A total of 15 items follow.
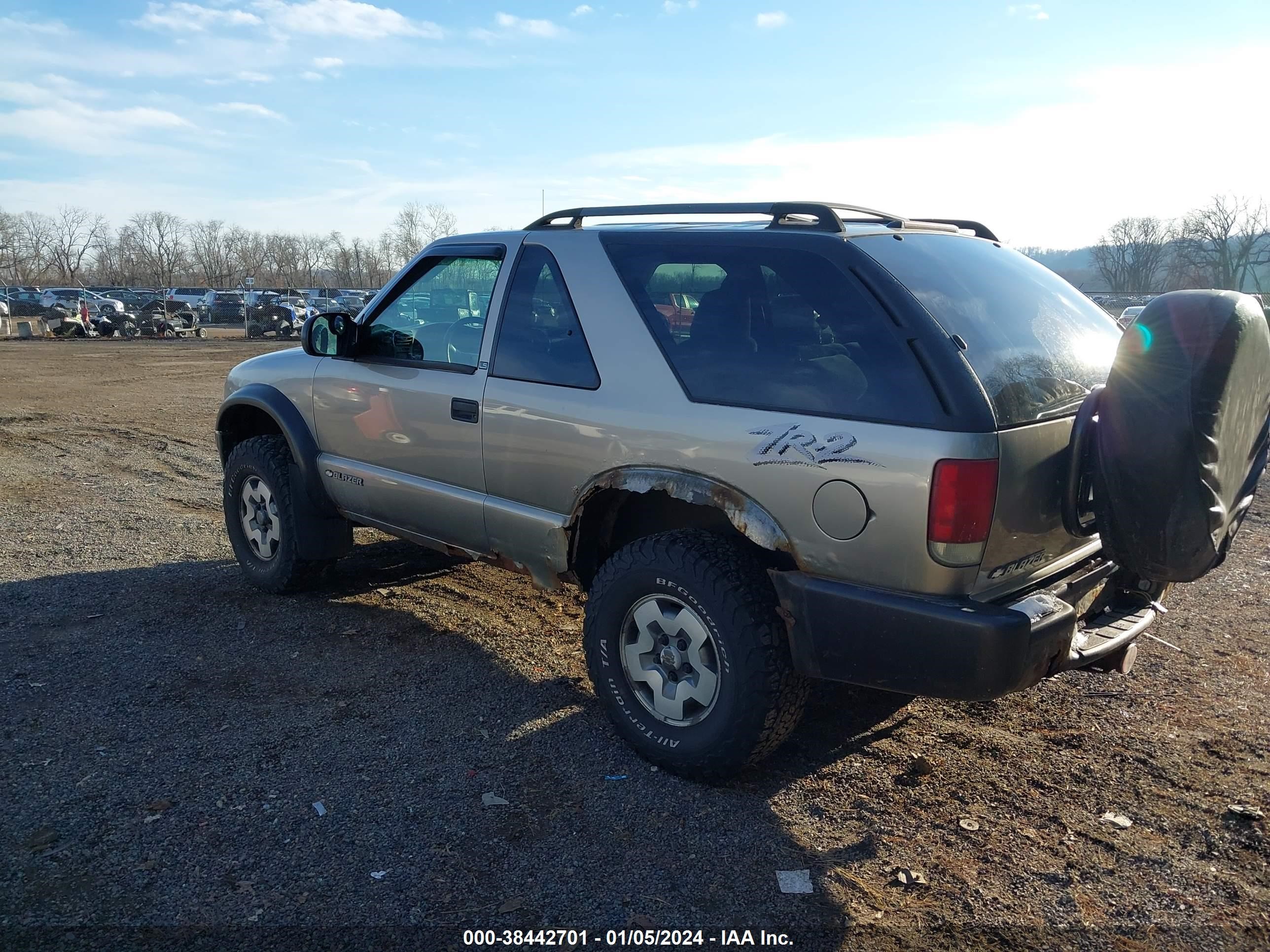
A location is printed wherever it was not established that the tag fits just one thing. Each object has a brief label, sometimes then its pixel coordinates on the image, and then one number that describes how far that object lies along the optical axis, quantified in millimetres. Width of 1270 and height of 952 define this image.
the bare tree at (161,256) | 103250
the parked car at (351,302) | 45434
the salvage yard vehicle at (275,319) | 37594
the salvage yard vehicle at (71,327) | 34875
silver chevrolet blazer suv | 2820
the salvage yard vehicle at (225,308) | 43844
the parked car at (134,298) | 50344
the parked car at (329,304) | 44625
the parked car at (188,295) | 50566
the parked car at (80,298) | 41406
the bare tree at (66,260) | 102312
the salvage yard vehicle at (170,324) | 35906
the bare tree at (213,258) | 105625
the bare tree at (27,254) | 93062
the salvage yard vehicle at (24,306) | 43500
